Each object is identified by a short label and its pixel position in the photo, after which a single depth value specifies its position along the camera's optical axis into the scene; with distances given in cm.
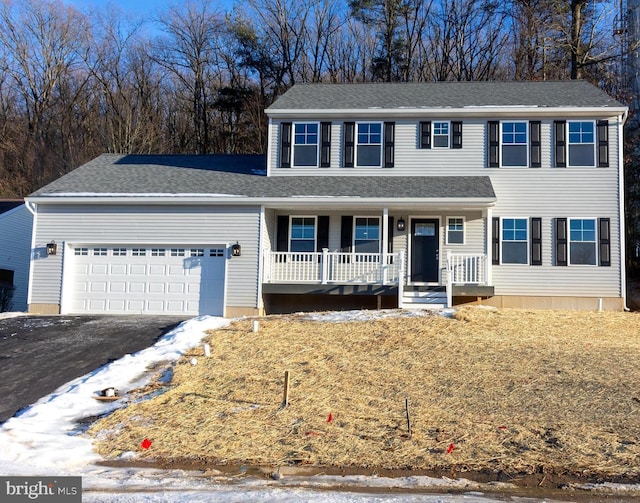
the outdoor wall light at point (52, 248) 1498
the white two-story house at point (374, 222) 1460
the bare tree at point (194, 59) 3112
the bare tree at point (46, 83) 3059
